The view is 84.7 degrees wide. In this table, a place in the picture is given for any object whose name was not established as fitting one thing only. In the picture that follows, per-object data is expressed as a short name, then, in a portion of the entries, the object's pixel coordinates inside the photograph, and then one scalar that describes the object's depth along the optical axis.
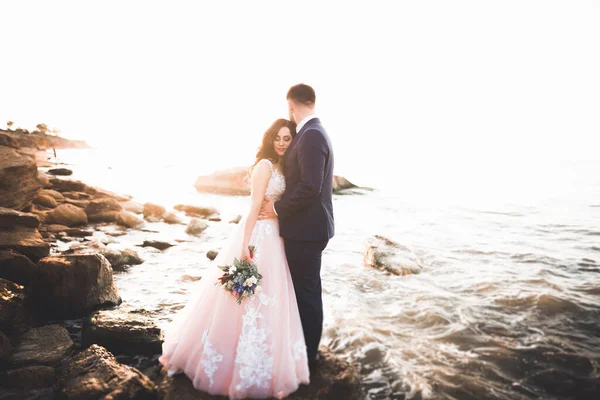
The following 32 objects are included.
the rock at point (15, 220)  6.38
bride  3.39
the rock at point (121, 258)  7.87
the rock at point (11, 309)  4.43
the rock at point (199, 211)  16.17
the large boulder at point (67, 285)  4.99
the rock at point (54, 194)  14.00
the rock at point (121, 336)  4.26
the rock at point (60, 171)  29.84
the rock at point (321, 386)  3.40
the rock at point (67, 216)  11.39
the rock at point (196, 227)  12.23
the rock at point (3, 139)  17.10
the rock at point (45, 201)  12.67
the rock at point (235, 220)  14.82
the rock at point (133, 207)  16.01
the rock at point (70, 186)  16.92
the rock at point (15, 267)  5.42
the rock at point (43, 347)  3.94
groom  3.33
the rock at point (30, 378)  3.56
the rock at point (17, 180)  8.12
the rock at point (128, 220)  12.53
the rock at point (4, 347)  3.84
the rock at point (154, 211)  14.73
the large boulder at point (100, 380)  3.11
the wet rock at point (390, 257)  8.25
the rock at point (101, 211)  12.82
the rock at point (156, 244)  10.04
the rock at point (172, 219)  13.89
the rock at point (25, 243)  5.89
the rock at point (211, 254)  9.27
